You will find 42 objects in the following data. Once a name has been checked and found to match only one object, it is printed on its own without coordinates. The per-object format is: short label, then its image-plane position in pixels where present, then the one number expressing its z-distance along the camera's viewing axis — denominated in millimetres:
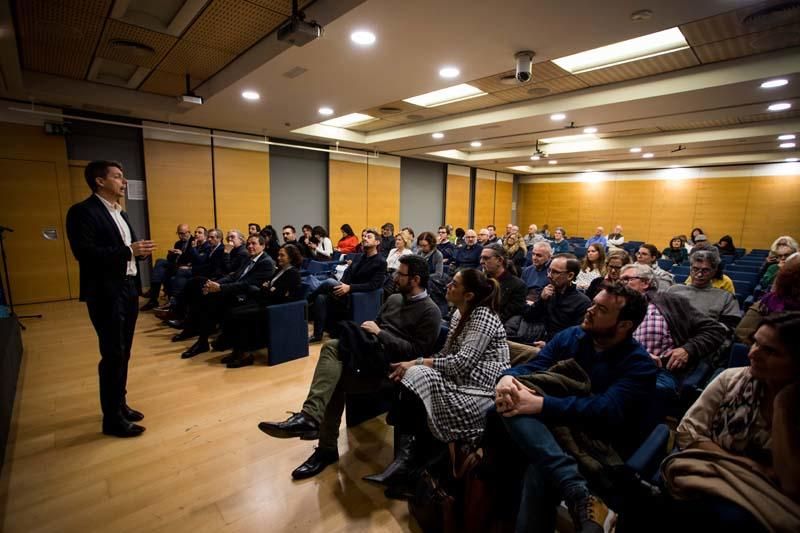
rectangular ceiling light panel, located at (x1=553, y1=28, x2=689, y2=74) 3879
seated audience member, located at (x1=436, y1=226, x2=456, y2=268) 6969
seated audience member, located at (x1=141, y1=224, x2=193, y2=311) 6023
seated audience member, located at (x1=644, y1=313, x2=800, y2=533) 1115
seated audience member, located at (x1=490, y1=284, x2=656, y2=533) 1424
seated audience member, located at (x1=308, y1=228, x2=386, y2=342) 4289
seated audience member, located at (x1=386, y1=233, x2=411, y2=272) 5442
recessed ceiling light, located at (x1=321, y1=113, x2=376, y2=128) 7277
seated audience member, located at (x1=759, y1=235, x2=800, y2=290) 3893
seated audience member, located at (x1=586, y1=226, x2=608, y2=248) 8750
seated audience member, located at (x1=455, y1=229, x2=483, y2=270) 5968
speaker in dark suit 2375
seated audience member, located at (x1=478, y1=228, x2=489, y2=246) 7042
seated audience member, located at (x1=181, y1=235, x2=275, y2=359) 4074
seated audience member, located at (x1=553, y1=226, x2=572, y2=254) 8781
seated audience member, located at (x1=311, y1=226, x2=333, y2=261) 6911
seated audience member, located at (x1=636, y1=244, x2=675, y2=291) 3744
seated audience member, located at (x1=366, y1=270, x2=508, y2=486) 1798
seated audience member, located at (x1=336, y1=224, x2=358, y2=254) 7574
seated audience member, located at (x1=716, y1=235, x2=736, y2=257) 7855
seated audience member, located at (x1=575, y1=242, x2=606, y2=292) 4340
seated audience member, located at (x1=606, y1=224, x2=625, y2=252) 9731
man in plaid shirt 2305
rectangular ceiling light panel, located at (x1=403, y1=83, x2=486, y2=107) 5551
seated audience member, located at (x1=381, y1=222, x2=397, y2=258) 7056
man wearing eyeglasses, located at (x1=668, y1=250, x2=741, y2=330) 2785
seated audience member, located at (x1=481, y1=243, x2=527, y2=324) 3236
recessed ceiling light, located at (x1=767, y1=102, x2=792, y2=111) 5078
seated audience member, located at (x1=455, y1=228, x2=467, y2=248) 9617
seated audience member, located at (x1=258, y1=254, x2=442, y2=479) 2201
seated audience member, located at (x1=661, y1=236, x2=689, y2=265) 7172
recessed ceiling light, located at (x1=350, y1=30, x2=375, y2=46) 3207
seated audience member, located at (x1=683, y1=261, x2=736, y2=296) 3121
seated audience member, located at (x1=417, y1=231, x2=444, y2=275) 4957
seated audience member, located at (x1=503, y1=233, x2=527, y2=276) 5855
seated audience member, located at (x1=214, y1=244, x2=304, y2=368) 3816
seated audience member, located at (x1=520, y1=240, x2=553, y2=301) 3934
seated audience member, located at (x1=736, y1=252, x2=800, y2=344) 2295
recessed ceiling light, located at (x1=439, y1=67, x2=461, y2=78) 3975
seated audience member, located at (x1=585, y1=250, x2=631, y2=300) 3324
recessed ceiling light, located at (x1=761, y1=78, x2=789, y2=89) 4113
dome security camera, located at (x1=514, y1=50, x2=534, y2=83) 3498
